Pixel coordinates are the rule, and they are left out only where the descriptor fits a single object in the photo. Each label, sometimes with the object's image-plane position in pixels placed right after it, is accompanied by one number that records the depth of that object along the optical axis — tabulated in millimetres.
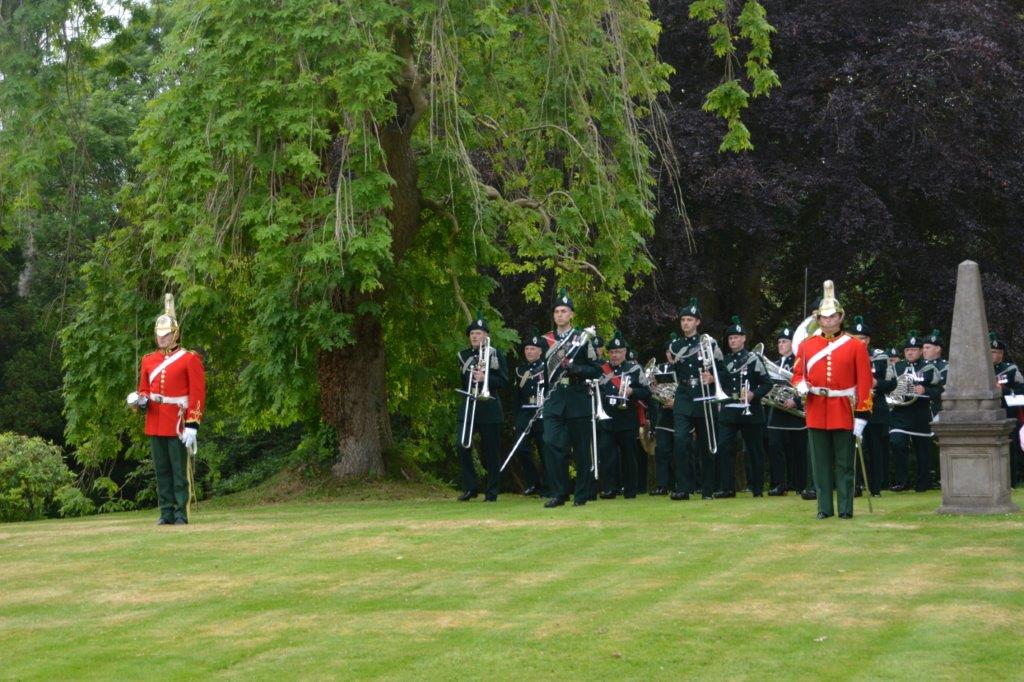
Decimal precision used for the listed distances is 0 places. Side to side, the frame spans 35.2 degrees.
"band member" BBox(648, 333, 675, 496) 20078
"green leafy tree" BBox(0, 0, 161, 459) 17391
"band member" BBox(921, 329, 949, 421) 20656
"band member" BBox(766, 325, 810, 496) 18781
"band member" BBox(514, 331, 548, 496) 19231
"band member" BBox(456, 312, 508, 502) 18906
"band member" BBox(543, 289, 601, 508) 16656
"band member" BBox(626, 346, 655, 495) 21517
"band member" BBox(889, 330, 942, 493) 20703
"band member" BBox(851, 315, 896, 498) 19531
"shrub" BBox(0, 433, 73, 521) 22391
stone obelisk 14399
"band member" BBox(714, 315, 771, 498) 18344
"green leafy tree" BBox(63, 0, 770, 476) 17297
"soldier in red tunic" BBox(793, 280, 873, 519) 14461
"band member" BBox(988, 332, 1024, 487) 20531
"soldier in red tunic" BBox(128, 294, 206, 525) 15844
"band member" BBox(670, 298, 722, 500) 18203
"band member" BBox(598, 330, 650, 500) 19969
